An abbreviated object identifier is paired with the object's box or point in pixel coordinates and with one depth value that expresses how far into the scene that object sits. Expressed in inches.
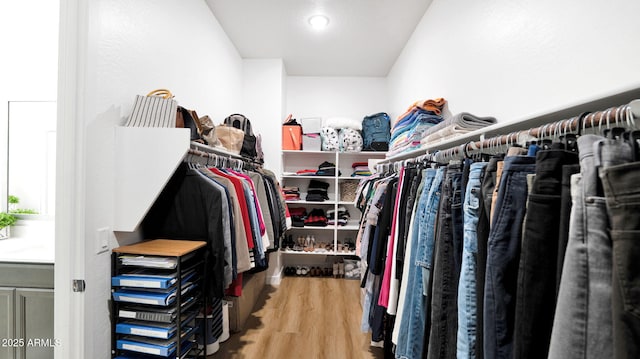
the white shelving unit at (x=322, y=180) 147.9
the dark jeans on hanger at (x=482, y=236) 26.9
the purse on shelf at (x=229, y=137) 88.9
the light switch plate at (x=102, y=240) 48.9
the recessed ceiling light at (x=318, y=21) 97.7
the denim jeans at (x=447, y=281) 35.4
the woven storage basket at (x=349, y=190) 144.3
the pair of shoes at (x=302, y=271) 143.8
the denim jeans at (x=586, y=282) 16.4
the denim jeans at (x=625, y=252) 14.2
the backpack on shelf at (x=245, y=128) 103.9
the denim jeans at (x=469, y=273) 29.7
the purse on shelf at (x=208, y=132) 72.2
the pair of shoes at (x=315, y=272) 144.1
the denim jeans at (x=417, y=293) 42.1
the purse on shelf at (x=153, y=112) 54.6
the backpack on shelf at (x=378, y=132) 139.1
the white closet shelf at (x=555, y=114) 22.4
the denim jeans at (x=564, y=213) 19.3
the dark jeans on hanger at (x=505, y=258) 23.9
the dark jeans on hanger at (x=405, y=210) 51.0
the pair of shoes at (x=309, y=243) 140.6
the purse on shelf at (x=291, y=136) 136.3
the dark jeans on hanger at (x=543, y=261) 20.5
